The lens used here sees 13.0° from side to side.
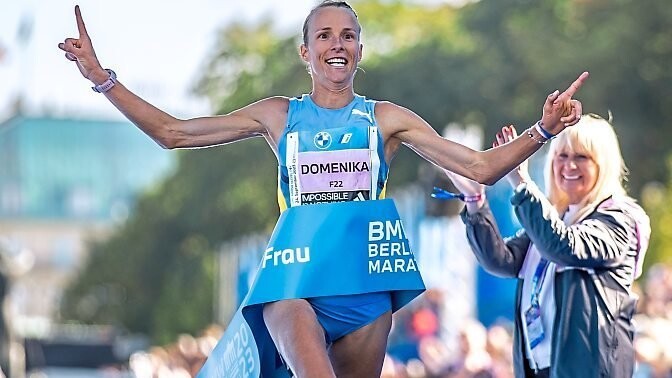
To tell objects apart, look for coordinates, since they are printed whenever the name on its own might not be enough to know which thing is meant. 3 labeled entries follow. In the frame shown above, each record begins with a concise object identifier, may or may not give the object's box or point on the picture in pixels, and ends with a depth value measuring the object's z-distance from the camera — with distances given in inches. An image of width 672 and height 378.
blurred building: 4937.3
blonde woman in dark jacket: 460.5
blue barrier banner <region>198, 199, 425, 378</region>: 421.0
